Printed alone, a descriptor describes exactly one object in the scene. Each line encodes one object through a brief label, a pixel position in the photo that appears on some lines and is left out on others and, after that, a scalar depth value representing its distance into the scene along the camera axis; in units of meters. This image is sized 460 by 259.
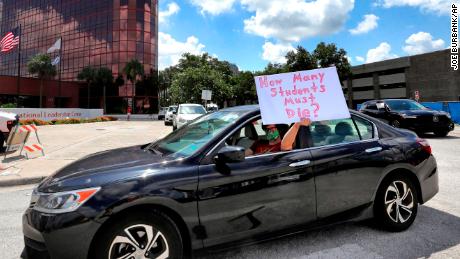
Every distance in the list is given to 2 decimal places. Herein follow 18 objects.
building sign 26.75
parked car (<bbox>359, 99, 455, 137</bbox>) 12.85
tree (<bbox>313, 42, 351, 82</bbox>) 48.69
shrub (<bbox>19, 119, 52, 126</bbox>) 23.67
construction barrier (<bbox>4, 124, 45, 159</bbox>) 8.85
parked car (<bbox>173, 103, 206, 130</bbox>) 16.73
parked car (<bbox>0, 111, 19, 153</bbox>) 9.61
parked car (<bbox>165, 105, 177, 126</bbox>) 26.75
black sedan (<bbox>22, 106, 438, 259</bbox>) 2.41
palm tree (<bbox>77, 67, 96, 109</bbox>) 46.44
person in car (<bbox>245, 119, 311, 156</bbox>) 3.22
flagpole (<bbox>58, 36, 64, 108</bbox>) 47.20
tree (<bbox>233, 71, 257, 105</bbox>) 72.25
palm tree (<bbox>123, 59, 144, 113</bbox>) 45.41
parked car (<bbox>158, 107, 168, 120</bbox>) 41.09
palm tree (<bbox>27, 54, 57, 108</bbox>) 42.72
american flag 25.88
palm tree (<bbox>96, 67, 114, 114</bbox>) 46.19
